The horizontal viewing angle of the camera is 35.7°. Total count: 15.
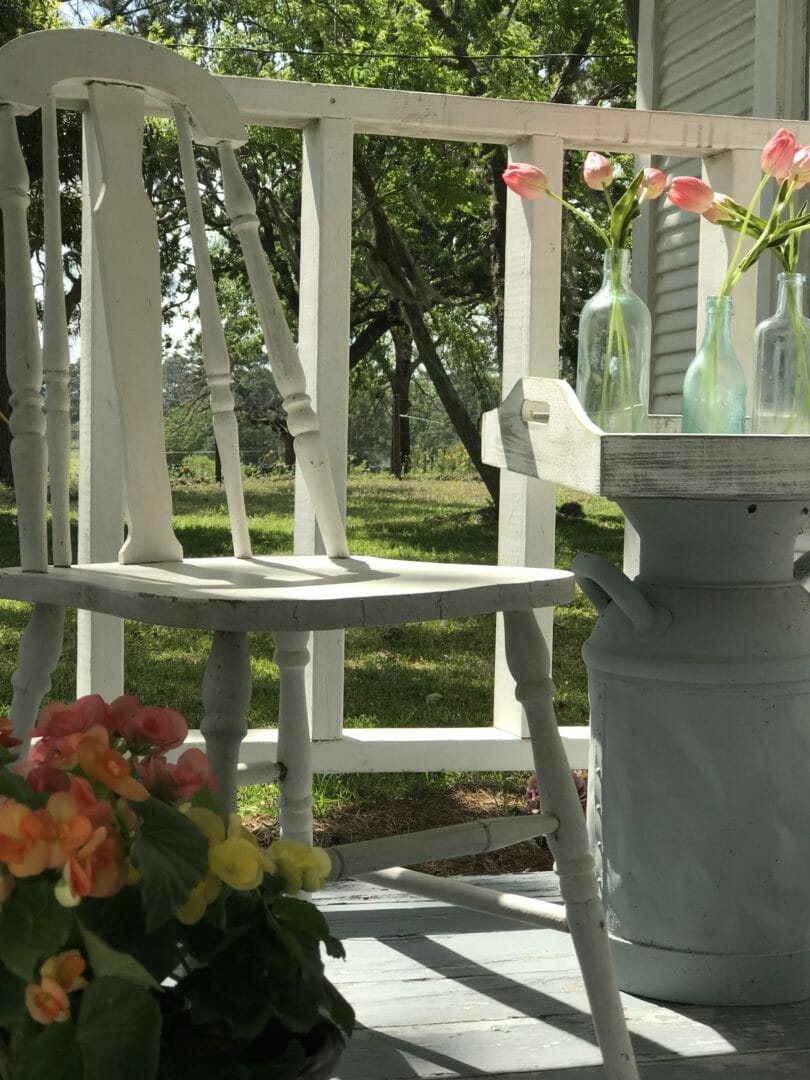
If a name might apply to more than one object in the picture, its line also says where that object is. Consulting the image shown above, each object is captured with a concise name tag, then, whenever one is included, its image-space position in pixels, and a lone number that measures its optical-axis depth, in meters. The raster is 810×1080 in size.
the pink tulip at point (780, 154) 1.43
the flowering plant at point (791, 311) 1.43
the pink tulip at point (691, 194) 1.46
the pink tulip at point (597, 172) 1.50
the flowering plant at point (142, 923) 0.74
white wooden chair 1.11
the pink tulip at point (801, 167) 1.47
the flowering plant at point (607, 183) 1.49
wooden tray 1.16
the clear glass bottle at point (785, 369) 1.44
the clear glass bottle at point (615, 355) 1.46
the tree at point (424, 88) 9.77
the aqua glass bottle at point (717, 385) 1.42
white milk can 1.35
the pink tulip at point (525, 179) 1.54
